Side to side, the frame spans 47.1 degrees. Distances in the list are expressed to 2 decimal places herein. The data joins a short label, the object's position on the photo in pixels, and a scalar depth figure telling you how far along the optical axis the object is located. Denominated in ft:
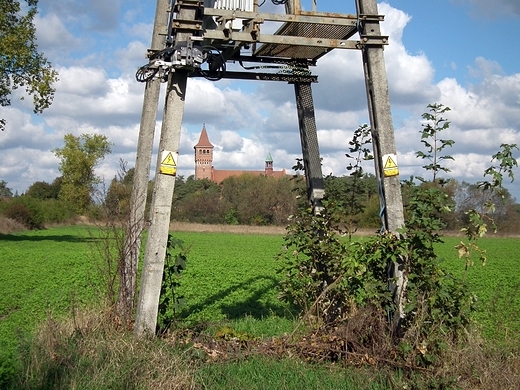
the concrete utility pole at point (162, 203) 20.80
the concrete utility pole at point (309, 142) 27.43
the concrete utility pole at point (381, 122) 21.48
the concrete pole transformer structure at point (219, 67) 20.88
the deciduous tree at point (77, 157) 294.05
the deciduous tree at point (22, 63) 105.09
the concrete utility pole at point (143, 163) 23.72
